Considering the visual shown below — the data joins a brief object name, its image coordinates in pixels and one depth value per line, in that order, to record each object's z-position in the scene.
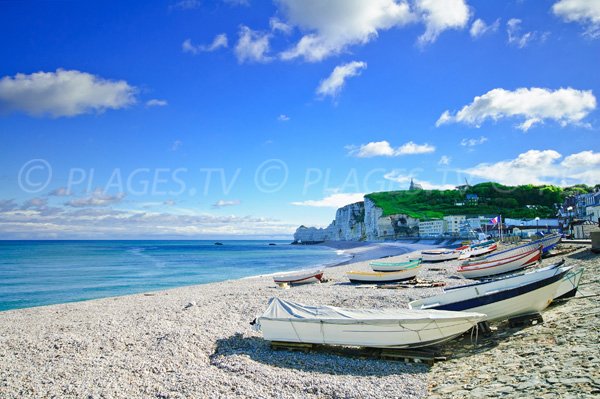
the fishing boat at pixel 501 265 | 24.33
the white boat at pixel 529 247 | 29.80
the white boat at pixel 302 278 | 26.18
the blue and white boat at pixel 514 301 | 10.36
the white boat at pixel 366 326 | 9.11
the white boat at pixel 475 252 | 40.44
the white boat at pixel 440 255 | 41.81
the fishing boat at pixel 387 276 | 24.02
